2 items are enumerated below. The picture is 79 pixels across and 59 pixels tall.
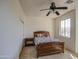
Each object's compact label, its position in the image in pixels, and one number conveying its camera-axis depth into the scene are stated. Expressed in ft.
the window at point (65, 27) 9.65
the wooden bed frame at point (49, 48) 7.42
